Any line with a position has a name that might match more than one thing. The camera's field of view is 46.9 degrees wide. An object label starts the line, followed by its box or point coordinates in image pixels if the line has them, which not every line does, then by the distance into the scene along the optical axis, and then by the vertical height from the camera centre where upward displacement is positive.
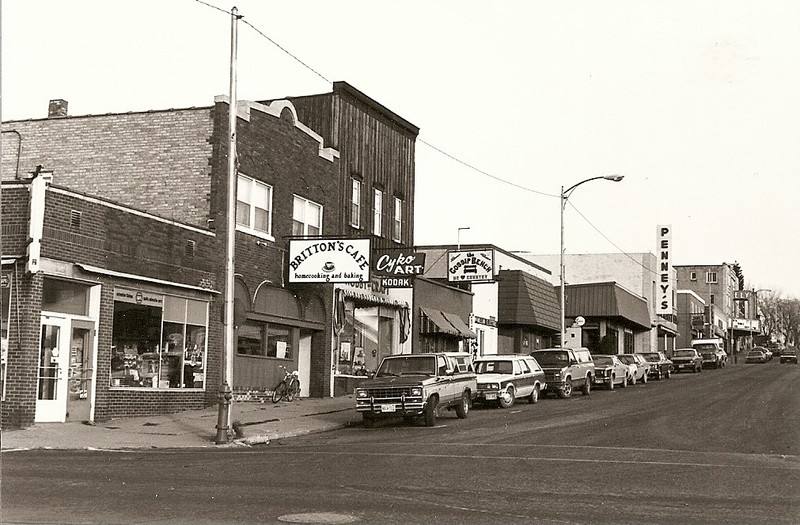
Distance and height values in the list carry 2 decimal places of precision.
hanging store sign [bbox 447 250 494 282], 32.62 +3.02
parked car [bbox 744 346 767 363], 83.38 -0.01
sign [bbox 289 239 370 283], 25.98 +2.51
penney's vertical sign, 75.69 +6.91
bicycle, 26.72 -1.19
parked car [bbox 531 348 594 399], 30.95 -0.60
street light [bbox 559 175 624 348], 39.53 +6.66
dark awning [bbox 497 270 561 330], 43.78 +2.46
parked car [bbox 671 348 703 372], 56.31 -0.33
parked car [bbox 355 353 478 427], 20.53 -0.89
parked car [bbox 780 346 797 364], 79.19 -0.05
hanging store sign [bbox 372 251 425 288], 30.61 +2.82
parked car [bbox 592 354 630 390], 36.06 -0.70
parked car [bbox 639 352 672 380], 46.28 -0.51
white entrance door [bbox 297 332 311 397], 29.55 -0.43
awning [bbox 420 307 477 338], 35.31 +1.05
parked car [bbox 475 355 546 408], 26.05 -0.79
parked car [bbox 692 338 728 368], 62.52 +0.20
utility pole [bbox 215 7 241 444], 18.14 +1.49
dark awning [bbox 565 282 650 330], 61.12 +3.51
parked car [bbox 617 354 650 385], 40.47 -0.56
